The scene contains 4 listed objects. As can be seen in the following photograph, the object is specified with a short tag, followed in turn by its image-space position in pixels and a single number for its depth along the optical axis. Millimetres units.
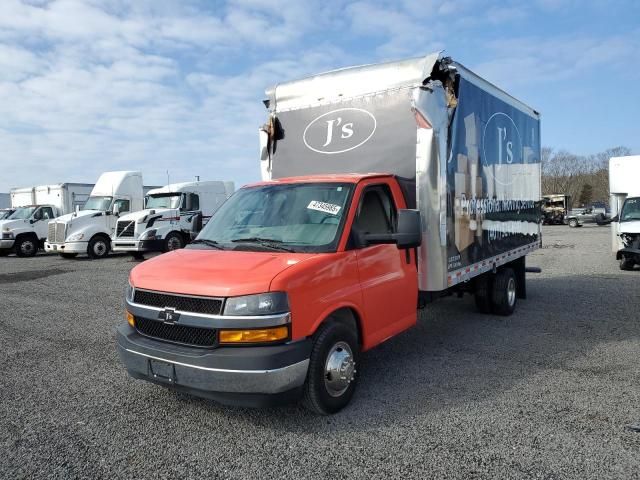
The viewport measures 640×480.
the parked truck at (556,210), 43875
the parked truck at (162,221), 16844
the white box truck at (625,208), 12578
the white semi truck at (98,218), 18109
